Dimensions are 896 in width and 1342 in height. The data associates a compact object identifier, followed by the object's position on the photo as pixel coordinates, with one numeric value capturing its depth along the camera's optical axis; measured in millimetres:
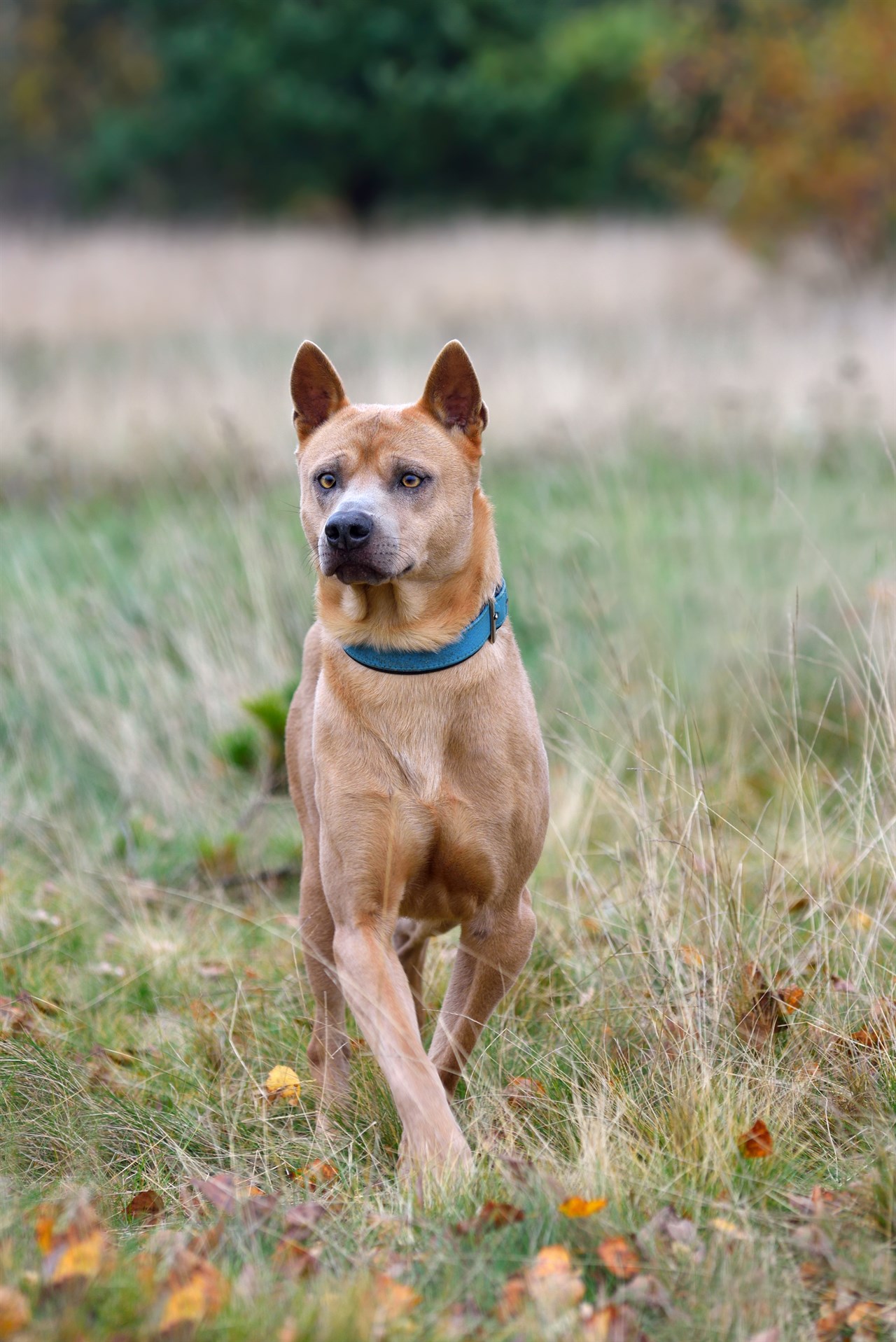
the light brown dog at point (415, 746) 5941
